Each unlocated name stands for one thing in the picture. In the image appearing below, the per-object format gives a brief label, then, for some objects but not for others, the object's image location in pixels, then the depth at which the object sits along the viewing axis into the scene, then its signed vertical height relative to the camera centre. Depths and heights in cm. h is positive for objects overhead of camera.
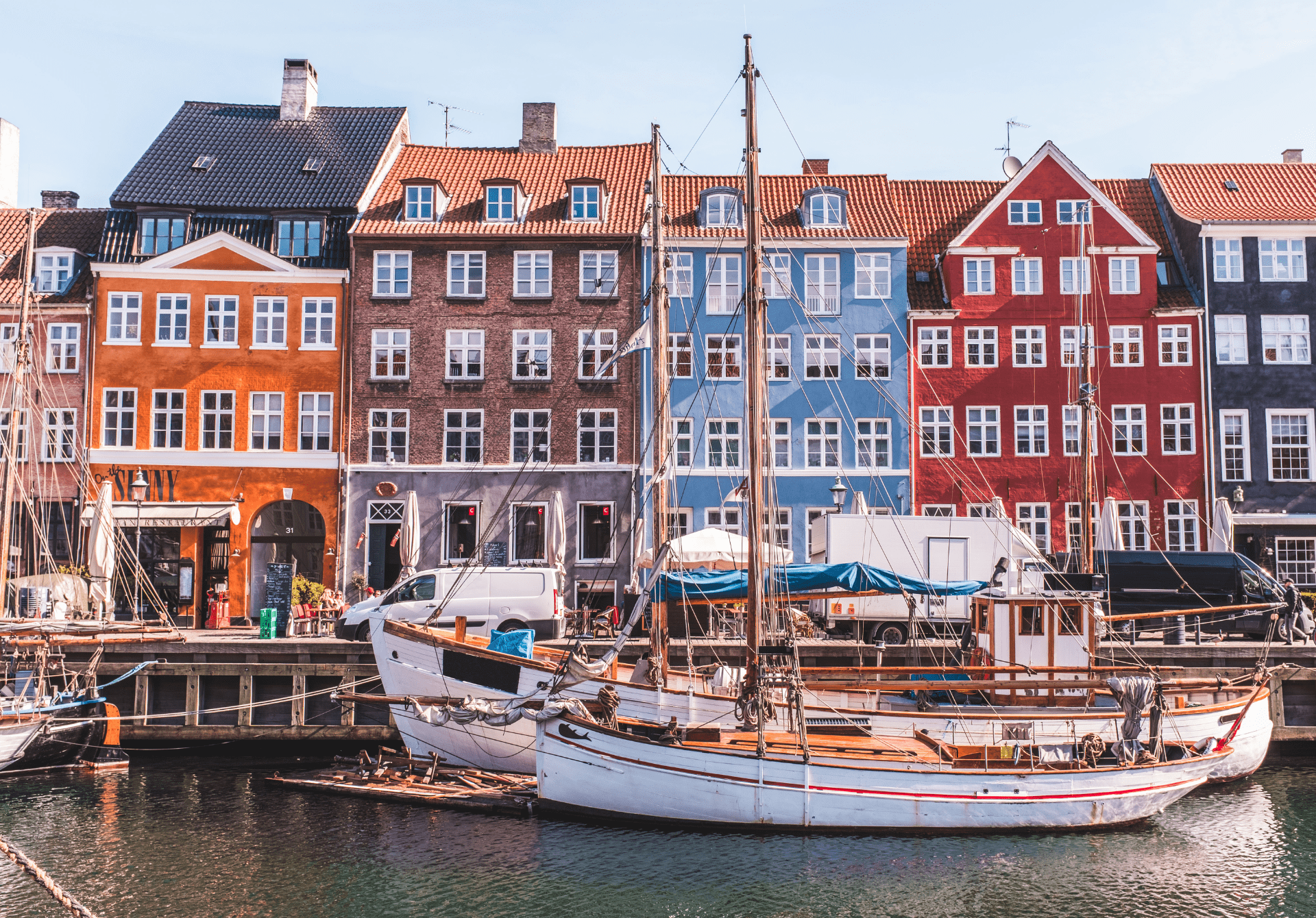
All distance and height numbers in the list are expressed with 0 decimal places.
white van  2752 -118
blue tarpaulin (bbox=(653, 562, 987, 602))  2350 -60
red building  3847 +630
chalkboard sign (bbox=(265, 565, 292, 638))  3006 -106
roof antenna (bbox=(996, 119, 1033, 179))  4322 +1443
